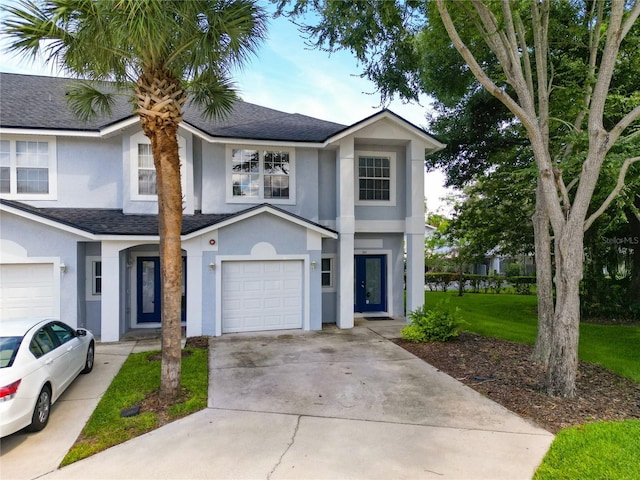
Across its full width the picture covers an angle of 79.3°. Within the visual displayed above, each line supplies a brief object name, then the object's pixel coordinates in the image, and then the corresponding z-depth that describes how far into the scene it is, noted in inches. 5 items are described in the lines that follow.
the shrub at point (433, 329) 433.4
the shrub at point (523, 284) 1027.4
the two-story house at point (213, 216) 427.8
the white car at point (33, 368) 200.4
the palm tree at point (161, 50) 233.9
